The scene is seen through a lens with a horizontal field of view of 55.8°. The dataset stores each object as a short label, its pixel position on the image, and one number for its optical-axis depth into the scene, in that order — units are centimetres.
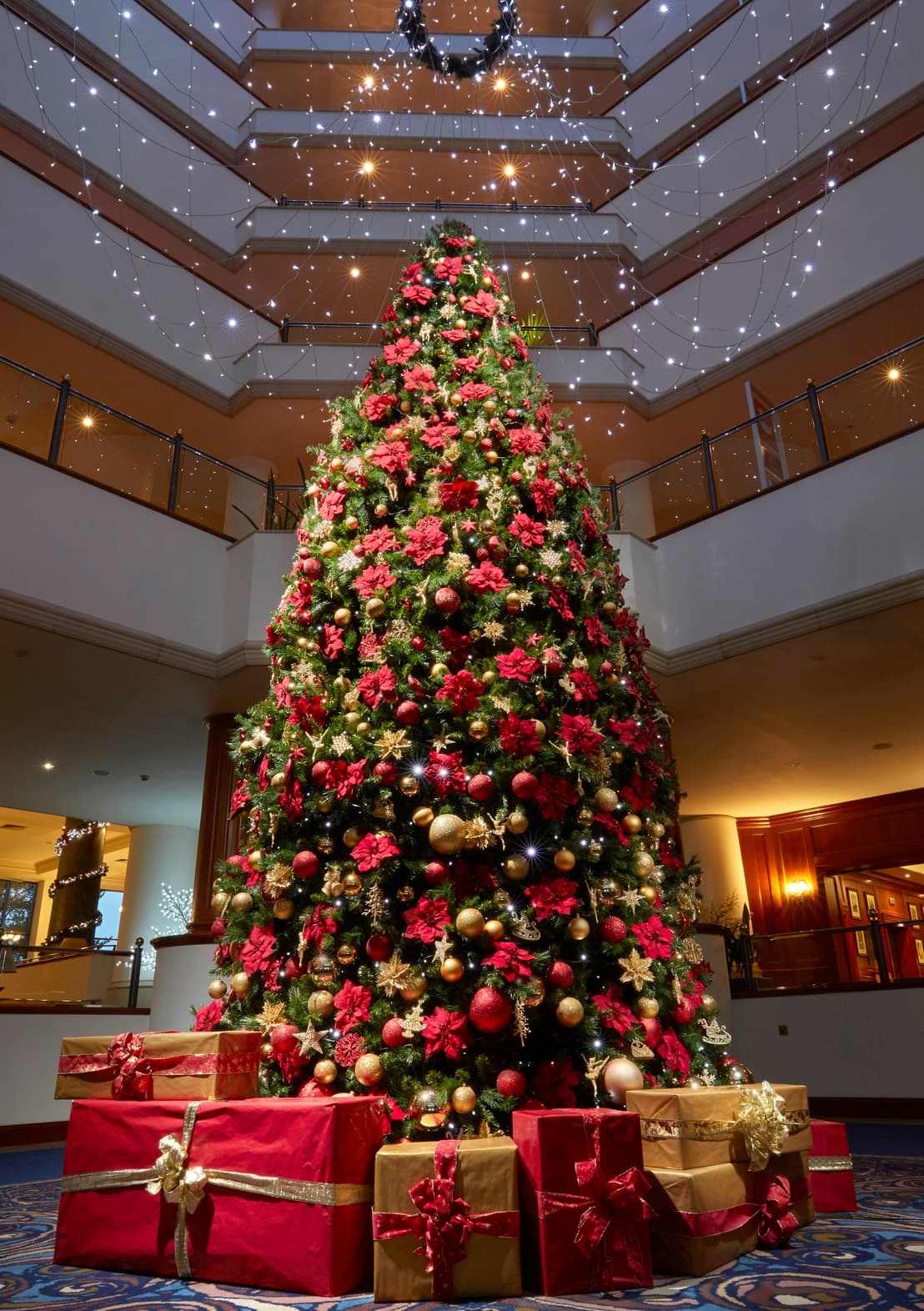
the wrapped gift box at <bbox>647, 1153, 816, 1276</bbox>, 185
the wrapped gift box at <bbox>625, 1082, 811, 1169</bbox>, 194
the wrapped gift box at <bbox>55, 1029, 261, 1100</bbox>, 208
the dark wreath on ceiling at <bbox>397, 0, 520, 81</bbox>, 667
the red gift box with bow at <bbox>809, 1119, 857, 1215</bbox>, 244
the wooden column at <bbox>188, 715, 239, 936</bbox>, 618
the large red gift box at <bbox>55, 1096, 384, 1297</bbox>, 173
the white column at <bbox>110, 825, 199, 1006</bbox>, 961
